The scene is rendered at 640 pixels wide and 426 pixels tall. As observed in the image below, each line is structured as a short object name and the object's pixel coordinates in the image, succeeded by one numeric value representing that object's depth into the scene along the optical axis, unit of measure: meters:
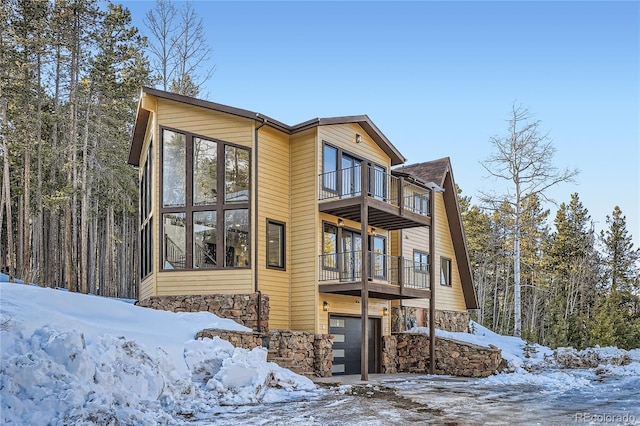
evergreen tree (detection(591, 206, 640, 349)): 36.59
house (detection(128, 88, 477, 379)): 15.14
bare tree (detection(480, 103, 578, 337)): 24.14
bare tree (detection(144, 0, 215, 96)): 25.06
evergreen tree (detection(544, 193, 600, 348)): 35.88
